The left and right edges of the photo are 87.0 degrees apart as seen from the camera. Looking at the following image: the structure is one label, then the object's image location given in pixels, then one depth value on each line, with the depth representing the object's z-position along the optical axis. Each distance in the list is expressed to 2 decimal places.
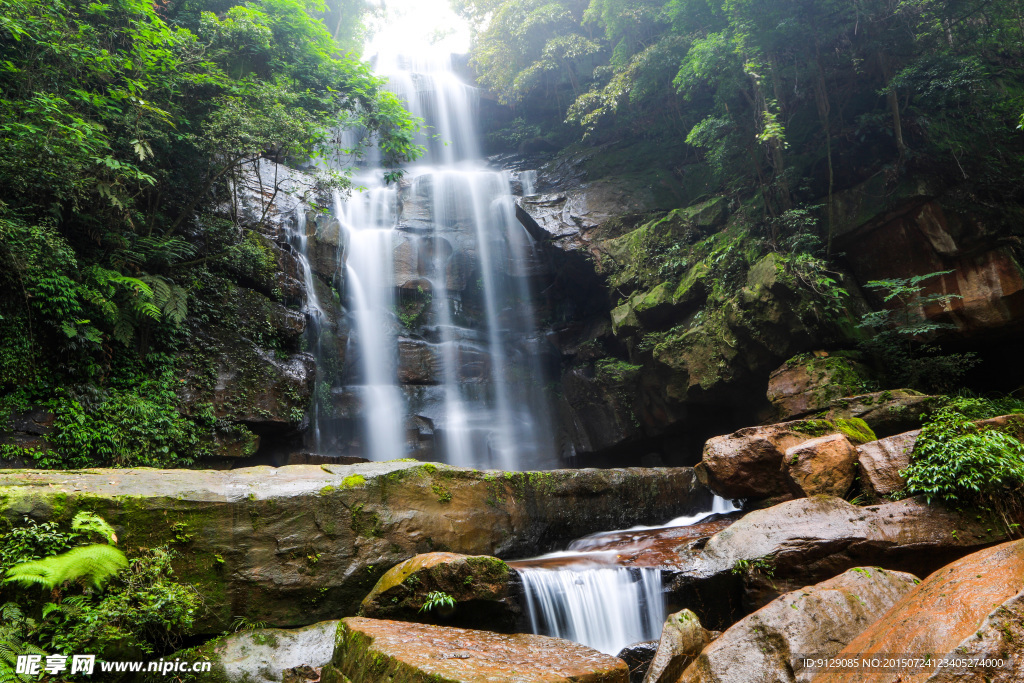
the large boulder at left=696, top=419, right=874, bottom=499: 7.25
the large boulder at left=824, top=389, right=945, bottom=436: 7.68
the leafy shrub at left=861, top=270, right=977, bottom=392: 9.20
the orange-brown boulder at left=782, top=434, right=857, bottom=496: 6.13
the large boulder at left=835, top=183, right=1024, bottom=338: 9.55
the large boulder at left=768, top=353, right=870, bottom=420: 9.24
